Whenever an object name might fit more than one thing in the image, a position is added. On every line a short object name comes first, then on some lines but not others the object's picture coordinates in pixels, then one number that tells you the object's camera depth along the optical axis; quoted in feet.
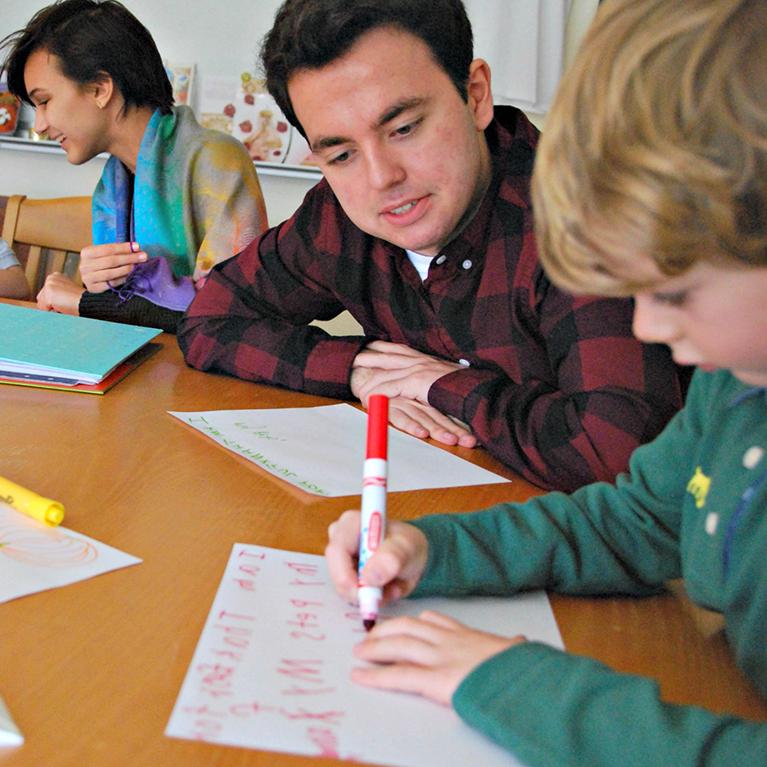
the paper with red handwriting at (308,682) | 1.65
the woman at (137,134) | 6.54
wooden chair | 7.29
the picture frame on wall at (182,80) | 9.30
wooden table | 1.66
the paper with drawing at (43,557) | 2.16
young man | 3.32
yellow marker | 2.48
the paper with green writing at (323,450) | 3.05
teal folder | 3.91
